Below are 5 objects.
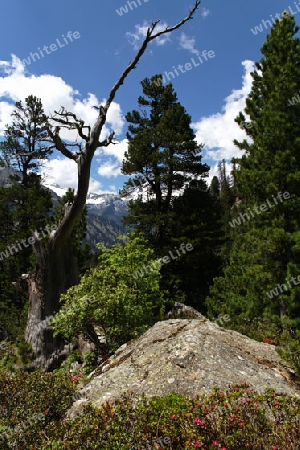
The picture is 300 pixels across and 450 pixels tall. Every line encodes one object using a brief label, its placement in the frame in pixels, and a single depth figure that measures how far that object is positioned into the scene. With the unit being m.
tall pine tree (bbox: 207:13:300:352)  10.00
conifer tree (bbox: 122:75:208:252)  16.02
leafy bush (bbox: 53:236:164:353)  6.68
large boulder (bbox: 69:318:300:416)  4.35
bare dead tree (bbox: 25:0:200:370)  8.49
